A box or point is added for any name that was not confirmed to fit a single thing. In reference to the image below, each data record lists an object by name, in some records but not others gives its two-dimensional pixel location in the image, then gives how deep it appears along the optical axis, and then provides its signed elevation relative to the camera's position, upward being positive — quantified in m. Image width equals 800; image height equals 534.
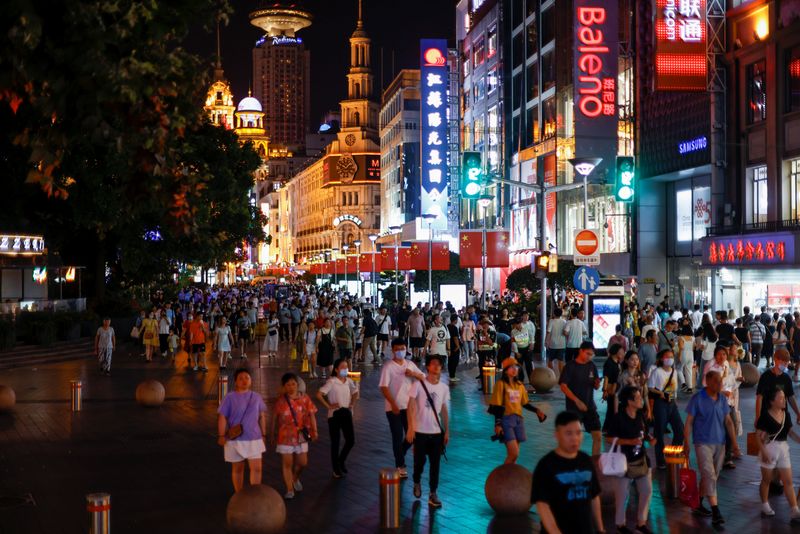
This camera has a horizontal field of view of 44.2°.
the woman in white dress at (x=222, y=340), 27.48 -1.33
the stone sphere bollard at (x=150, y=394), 18.98 -1.96
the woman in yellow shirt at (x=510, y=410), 11.30 -1.40
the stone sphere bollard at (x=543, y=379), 21.20 -1.93
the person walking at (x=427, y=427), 10.66 -1.48
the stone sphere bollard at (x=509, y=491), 10.00 -2.05
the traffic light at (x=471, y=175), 24.33 +2.87
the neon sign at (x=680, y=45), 41.31 +10.39
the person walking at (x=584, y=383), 12.38 -1.18
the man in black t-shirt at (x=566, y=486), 6.10 -1.23
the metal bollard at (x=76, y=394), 18.72 -1.92
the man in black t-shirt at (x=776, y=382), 10.90 -1.05
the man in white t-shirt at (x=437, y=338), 23.38 -1.12
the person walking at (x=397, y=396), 11.77 -1.25
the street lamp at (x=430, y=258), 45.08 +1.50
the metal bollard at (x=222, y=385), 19.22 -1.81
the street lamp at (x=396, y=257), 50.41 +1.74
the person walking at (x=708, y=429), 10.02 -1.45
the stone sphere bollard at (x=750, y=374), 21.53 -1.87
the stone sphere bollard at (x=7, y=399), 18.36 -1.96
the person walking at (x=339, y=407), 11.92 -1.41
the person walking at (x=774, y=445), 10.08 -1.61
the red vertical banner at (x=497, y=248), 41.88 +1.83
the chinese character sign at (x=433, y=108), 75.06 +14.09
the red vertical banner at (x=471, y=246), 41.62 +1.88
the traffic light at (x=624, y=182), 23.33 +2.56
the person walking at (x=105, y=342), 25.47 -1.27
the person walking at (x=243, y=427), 10.09 -1.39
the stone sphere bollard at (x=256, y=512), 9.02 -2.03
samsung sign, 43.06 +6.45
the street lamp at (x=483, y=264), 36.69 +1.00
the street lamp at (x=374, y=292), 57.97 -0.05
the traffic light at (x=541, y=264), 25.39 +0.67
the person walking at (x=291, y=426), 10.82 -1.48
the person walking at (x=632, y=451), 9.31 -1.56
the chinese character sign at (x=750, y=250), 36.06 +1.50
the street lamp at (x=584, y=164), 25.58 +3.28
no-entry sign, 23.75 +1.03
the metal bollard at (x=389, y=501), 9.55 -2.05
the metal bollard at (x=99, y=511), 8.31 -1.85
